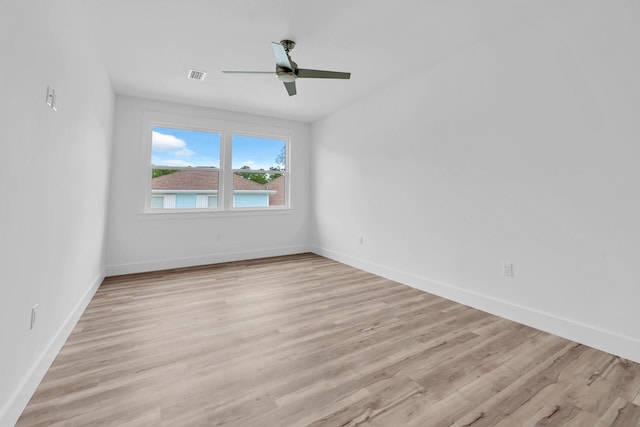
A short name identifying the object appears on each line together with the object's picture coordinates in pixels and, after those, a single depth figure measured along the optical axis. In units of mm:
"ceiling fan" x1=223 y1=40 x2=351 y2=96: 2568
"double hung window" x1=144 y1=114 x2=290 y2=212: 4320
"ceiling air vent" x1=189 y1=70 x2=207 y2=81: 3316
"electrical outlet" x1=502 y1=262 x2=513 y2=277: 2498
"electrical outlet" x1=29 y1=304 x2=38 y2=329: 1493
